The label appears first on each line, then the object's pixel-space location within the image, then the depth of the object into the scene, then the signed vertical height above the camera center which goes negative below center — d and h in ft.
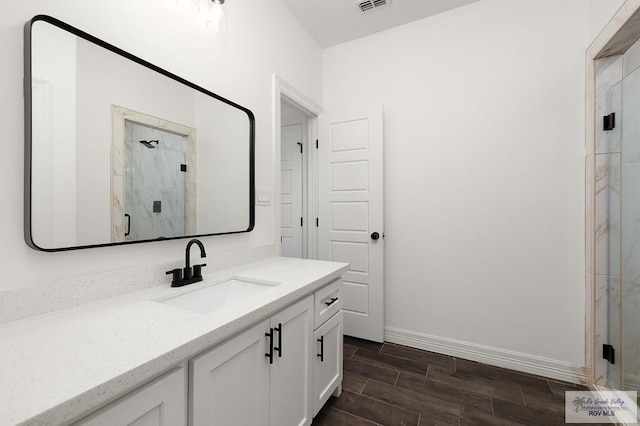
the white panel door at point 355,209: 8.13 +0.04
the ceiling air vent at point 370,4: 7.18 +5.40
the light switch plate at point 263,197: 6.39 +0.31
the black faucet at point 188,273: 4.14 -0.96
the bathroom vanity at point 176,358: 1.87 -1.22
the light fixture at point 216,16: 5.04 +3.55
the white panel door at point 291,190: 10.61 +0.79
